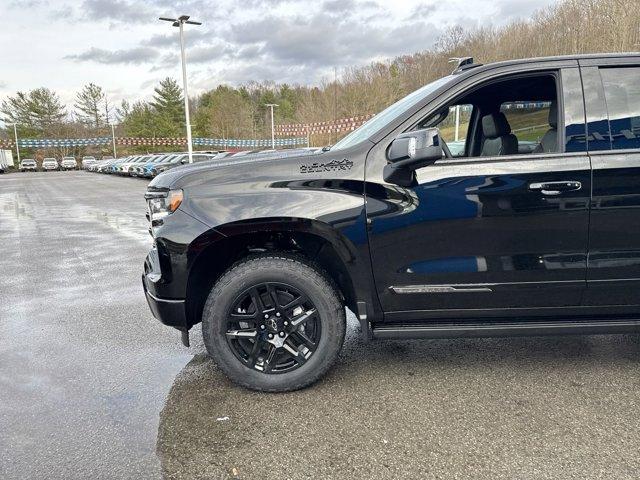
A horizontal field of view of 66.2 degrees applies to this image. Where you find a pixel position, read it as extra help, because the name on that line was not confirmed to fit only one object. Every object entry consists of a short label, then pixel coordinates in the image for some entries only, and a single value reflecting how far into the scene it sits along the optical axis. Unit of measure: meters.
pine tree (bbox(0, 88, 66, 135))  67.94
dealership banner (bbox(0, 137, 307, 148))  52.20
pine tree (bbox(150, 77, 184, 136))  73.75
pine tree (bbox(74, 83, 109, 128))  76.38
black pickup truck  2.83
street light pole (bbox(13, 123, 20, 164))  62.29
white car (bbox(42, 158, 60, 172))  54.78
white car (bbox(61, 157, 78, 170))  57.91
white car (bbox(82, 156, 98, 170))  51.89
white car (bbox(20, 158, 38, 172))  53.69
